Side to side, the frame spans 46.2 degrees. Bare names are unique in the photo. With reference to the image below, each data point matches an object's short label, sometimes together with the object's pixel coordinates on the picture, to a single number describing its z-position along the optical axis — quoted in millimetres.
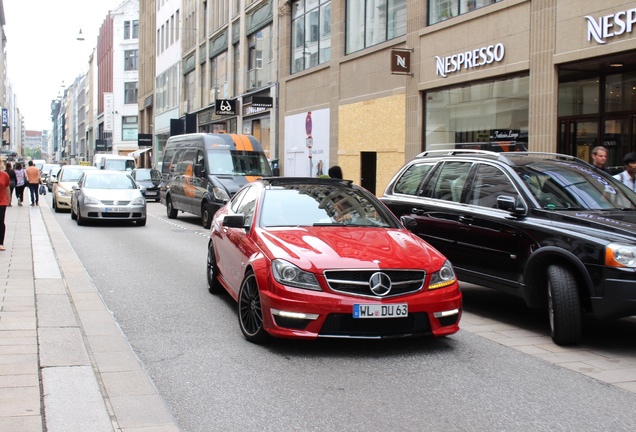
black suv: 6340
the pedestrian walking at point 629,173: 9969
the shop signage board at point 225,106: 36375
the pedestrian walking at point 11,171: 27656
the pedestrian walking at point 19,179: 28438
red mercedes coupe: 5984
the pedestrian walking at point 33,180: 28739
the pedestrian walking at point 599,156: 10523
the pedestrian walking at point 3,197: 13051
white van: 41938
